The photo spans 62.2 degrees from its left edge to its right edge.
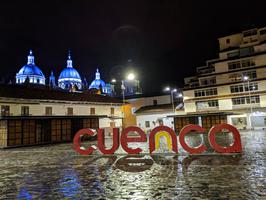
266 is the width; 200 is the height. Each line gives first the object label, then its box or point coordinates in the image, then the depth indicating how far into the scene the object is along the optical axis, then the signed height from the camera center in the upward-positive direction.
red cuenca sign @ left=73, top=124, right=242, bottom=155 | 18.38 -1.14
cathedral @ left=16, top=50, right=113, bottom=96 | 100.94 +26.46
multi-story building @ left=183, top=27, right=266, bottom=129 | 44.25 +8.49
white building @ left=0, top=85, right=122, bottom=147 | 33.44 +2.38
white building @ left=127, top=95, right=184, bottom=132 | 54.06 +3.93
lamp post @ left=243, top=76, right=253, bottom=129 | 44.32 +7.36
